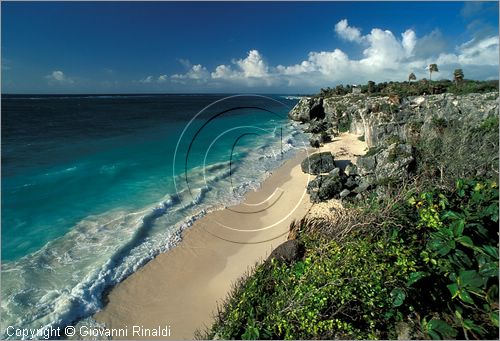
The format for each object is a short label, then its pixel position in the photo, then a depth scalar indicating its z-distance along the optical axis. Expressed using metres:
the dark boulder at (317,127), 42.38
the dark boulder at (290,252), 6.75
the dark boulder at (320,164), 21.48
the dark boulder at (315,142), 31.72
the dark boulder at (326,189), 15.99
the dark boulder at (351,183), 16.38
